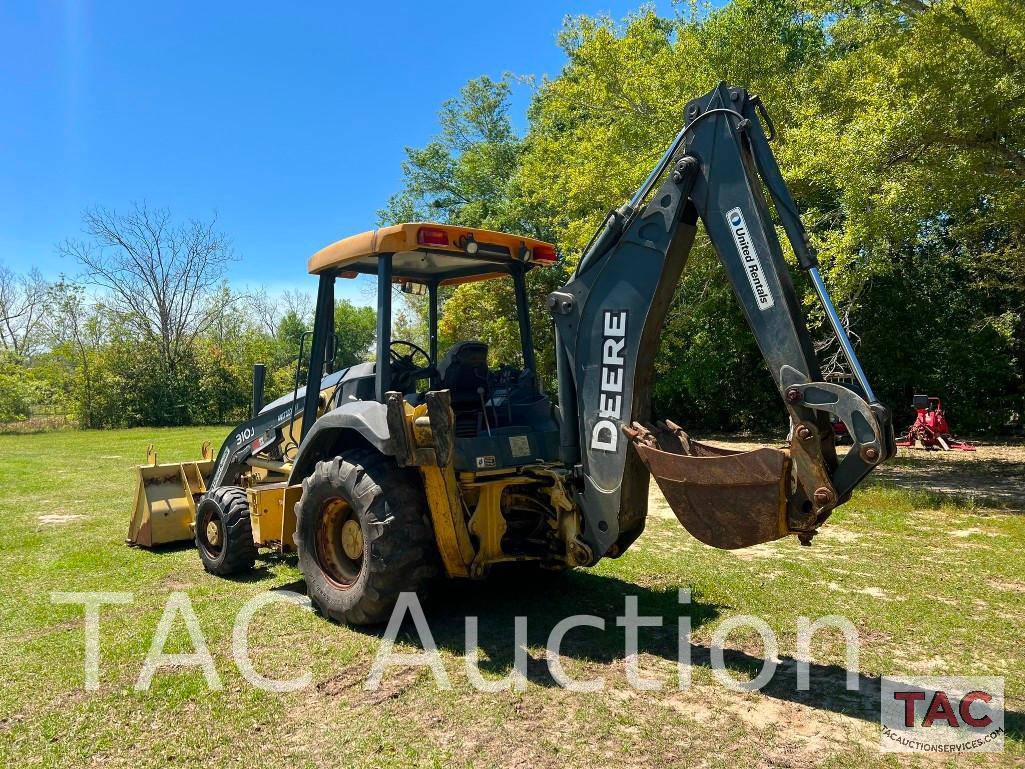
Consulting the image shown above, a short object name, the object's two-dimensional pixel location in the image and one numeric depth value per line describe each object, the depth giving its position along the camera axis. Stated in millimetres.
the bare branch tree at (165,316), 36562
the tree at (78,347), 31828
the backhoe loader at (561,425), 3830
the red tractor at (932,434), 16027
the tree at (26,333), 44312
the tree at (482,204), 19594
